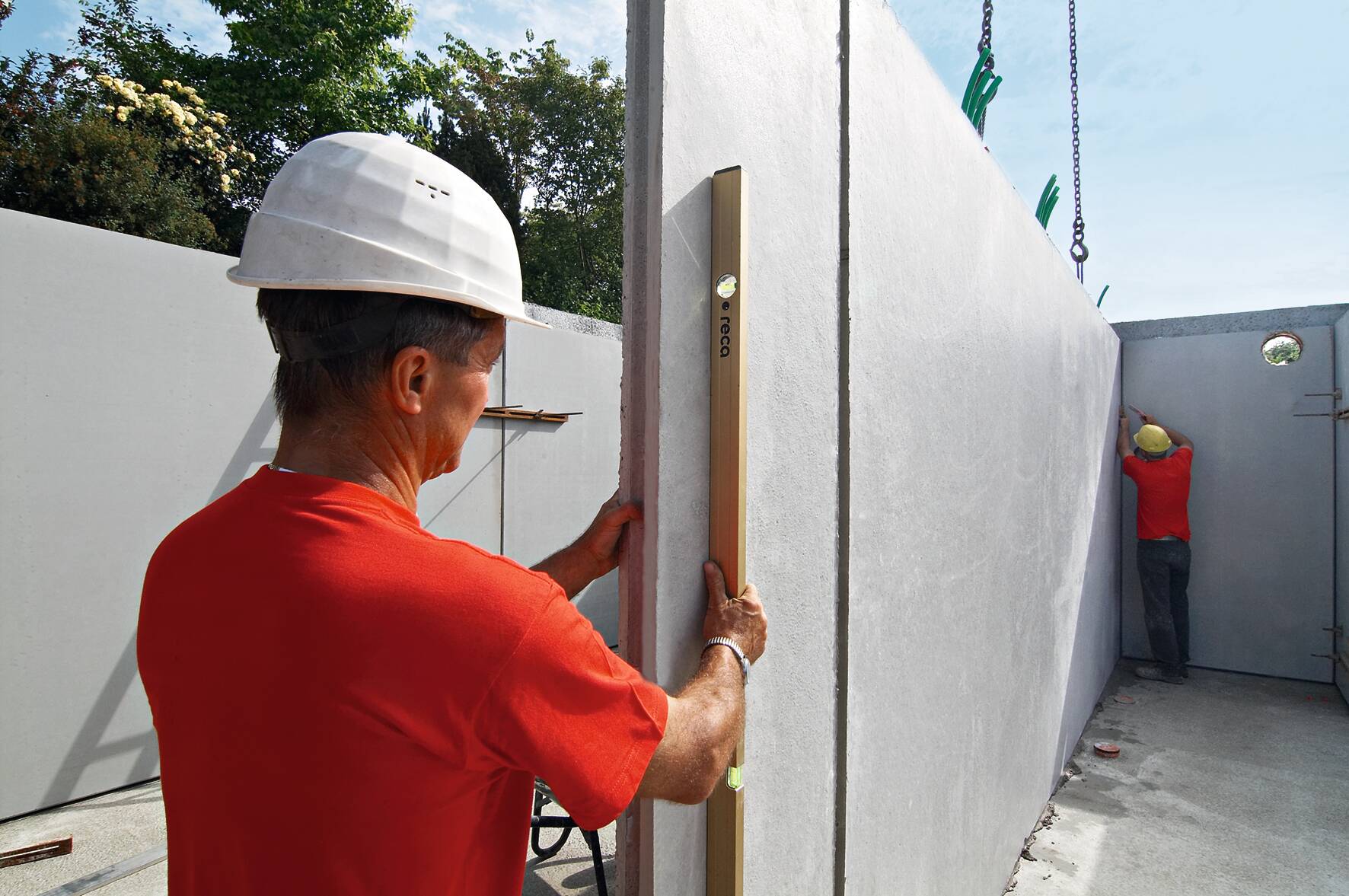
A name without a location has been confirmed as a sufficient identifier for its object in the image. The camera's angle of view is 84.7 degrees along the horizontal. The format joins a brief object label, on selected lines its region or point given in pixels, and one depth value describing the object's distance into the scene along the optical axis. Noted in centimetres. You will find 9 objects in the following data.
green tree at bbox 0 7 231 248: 762
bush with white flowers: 857
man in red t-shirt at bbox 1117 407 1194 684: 693
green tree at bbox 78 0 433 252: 1545
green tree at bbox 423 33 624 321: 2092
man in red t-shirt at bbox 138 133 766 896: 84
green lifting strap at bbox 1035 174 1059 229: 472
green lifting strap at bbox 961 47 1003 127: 310
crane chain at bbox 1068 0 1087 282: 612
